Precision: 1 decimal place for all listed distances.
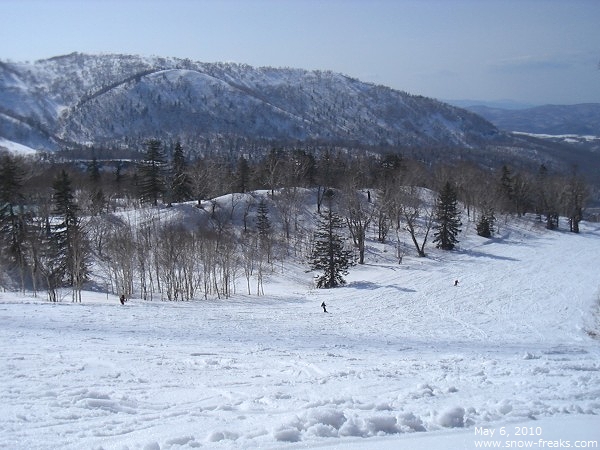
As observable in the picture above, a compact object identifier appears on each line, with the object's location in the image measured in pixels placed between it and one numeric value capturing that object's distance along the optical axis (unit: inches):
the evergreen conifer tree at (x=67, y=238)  1433.4
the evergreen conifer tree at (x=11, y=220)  1523.1
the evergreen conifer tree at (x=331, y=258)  1674.5
